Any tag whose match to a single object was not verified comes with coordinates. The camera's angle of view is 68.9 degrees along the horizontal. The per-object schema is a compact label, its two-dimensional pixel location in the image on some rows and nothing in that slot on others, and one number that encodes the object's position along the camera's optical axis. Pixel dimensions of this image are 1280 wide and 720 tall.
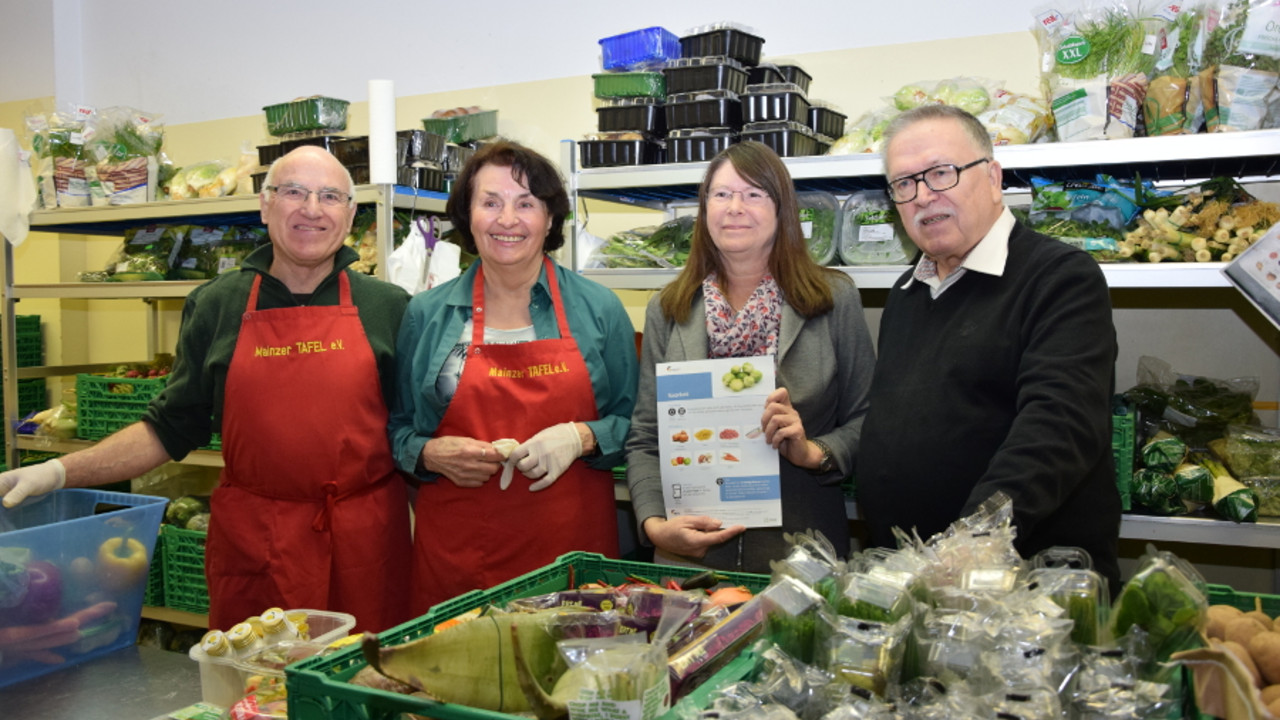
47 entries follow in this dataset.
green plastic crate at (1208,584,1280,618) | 1.38
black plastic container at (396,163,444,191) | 3.60
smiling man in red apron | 2.44
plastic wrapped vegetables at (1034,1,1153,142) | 2.57
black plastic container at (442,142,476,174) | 3.78
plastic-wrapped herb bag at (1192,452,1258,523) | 2.45
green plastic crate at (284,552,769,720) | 1.12
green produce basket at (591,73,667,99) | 3.29
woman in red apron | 2.39
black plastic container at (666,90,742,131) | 3.16
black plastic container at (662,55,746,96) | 3.17
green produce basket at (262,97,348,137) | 3.63
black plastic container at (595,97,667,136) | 3.29
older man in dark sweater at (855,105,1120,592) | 1.74
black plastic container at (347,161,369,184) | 3.60
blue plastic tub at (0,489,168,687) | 1.82
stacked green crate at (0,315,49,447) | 5.20
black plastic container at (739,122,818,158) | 3.04
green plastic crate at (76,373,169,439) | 4.13
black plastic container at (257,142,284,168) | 3.75
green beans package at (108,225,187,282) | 4.22
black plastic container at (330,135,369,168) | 3.57
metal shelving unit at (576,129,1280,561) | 2.46
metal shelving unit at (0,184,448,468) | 3.51
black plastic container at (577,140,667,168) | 3.29
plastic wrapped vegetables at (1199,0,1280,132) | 2.40
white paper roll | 3.15
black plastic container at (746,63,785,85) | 3.24
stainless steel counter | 1.73
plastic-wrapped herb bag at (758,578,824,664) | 1.16
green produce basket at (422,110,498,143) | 3.91
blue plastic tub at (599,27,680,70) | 3.29
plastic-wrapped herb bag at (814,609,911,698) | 1.10
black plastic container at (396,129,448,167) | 3.60
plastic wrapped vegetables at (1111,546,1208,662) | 1.09
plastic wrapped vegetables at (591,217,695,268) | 3.25
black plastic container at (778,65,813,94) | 3.25
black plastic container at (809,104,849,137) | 3.18
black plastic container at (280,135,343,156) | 3.63
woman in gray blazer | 2.30
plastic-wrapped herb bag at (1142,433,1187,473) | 2.62
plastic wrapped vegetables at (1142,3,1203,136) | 2.52
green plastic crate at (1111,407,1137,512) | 2.61
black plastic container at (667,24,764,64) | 3.20
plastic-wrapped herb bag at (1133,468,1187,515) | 2.57
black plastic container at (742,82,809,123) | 3.09
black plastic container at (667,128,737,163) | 3.18
